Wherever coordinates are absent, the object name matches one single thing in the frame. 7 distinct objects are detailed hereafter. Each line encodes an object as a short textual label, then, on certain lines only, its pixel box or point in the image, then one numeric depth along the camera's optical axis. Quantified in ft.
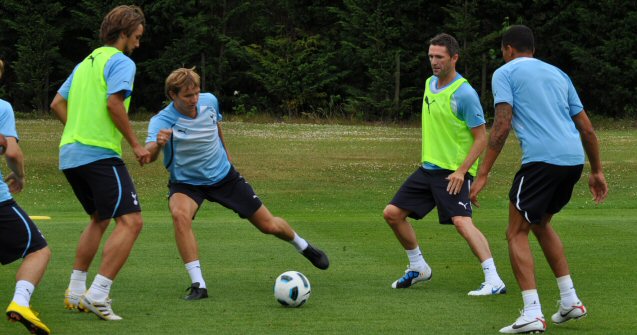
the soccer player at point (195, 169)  58.23
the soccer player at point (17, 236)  47.60
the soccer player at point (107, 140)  51.49
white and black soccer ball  54.85
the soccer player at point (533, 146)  49.55
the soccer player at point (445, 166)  61.11
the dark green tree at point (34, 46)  328.70
